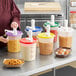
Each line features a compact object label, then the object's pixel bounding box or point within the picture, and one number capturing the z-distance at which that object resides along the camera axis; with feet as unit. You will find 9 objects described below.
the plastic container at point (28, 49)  7.36
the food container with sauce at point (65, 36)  8.25
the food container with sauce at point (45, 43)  7.75
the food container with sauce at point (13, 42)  7.90
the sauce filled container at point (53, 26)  8.82
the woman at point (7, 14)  9.16
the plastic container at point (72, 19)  15.10
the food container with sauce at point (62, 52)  7.67
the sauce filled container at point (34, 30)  8.41
